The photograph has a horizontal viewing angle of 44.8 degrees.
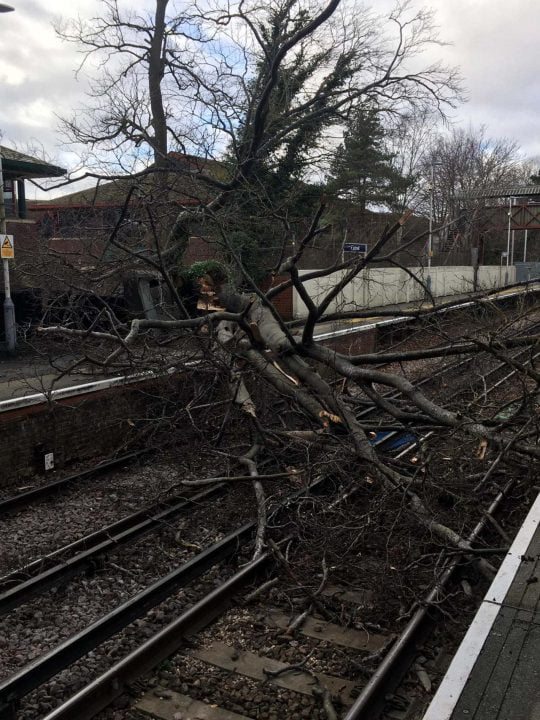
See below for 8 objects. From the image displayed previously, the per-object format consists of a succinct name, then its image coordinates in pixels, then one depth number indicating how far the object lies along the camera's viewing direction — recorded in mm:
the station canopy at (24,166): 22391
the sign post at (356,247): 15877
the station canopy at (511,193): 36781
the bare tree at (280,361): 7062
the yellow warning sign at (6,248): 17722
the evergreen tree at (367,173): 30273
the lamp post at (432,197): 34562
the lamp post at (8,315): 18375
